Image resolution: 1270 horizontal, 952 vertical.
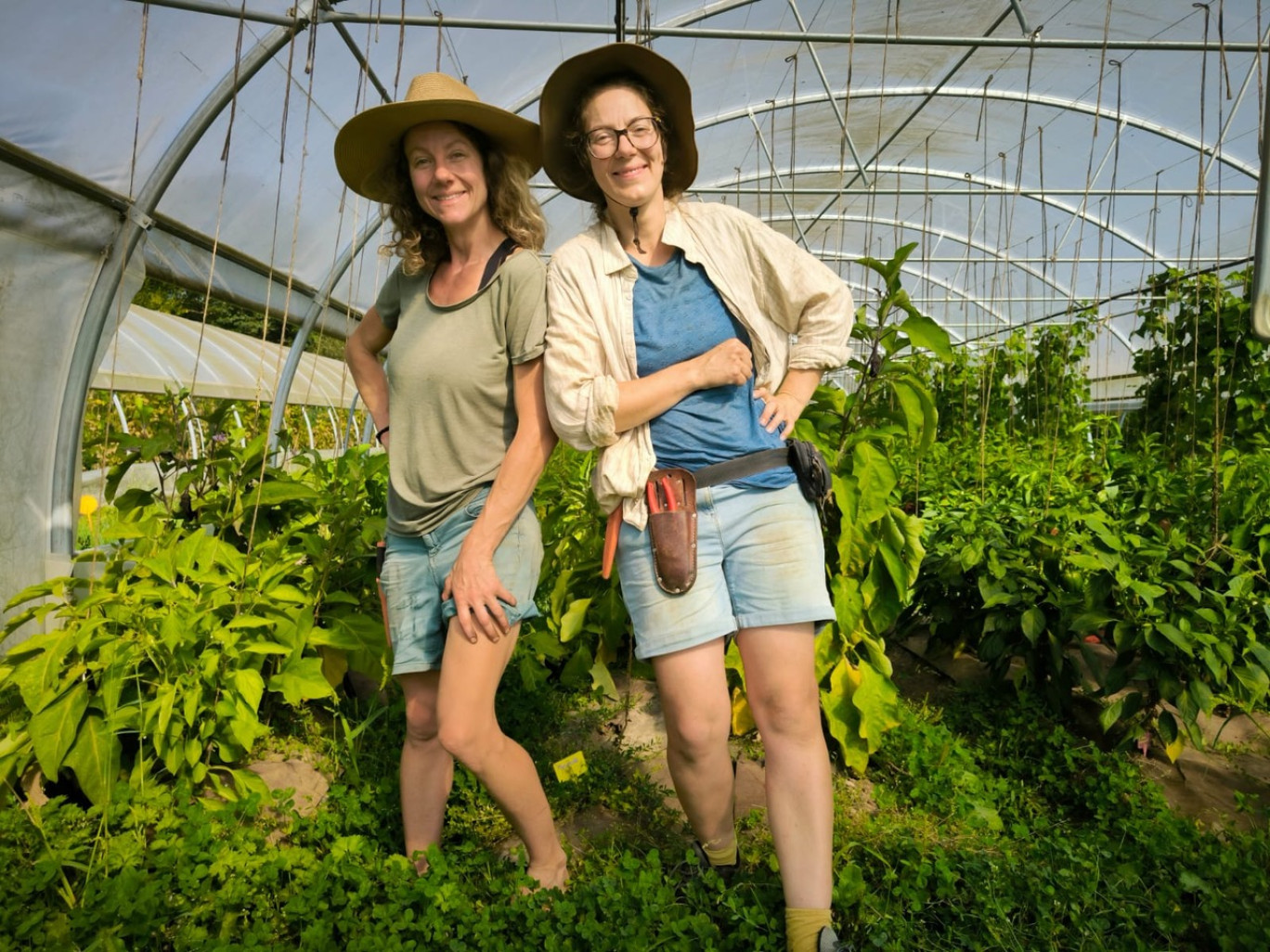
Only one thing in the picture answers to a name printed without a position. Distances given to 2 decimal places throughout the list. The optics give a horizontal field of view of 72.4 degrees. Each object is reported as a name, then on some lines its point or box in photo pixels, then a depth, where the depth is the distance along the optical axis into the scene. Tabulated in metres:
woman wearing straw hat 1.78
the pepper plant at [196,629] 2.14
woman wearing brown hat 1.69
